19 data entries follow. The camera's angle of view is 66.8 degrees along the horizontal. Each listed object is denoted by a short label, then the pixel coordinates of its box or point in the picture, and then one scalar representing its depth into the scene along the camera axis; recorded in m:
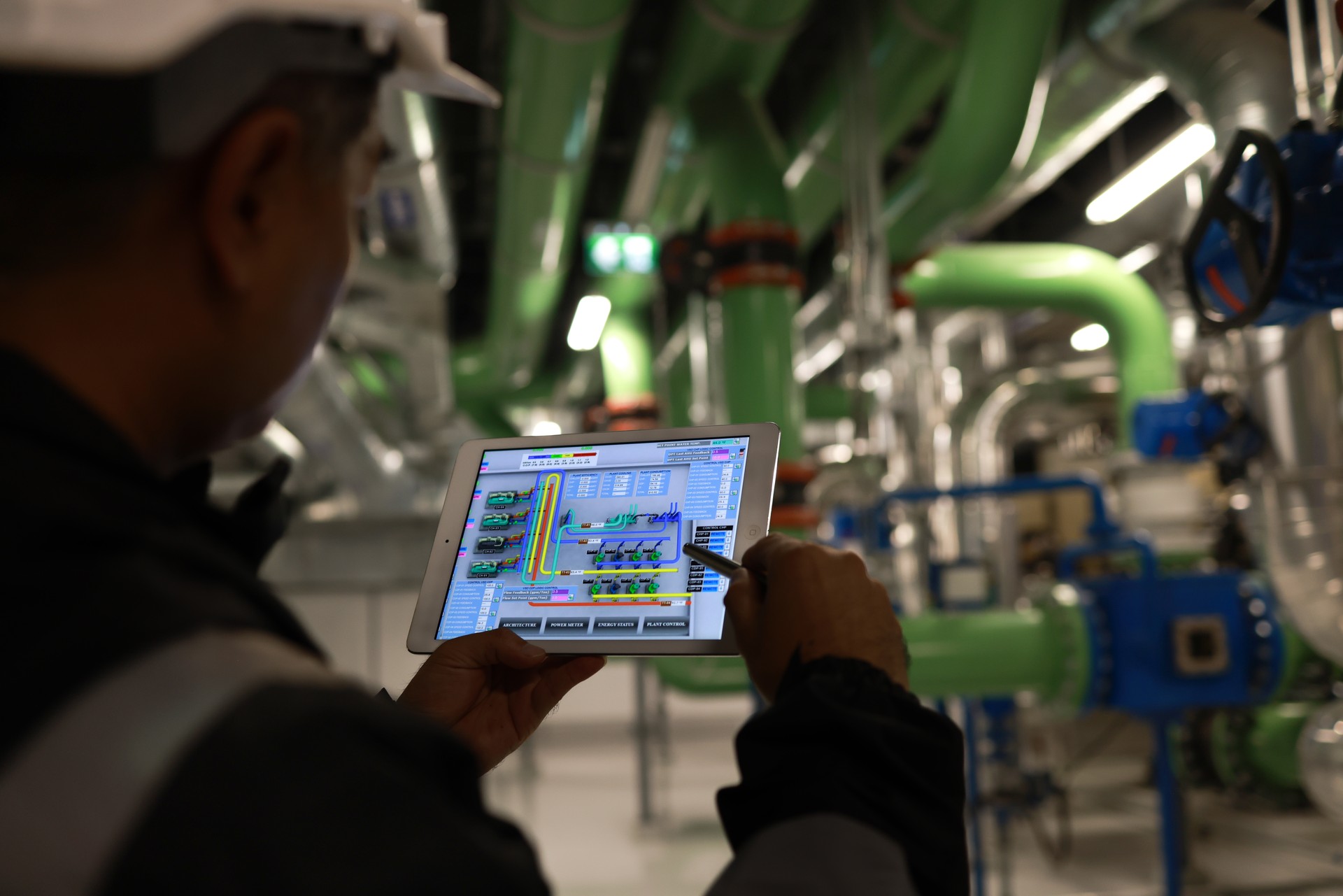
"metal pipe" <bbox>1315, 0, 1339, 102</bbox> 1.56
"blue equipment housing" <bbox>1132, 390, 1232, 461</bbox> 3.12
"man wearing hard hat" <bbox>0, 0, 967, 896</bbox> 0.36
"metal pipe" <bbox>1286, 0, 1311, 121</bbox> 1.77
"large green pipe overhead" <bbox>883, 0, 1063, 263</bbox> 2.73
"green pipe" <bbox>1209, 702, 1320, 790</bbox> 4.10
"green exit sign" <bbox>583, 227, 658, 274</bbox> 3.79
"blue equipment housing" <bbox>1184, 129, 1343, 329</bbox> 1.50
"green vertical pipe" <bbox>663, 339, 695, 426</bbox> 6.18
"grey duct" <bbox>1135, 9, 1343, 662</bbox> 2.17
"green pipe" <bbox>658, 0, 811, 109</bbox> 2.74
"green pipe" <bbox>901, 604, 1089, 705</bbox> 3.01
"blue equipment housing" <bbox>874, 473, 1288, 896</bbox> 2.96
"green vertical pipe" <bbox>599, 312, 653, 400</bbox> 5.54
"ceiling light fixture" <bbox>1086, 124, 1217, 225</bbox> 3.85
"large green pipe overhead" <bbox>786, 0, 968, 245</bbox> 3.08
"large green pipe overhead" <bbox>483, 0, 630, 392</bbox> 2.64
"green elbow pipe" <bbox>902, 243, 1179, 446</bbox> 4.61
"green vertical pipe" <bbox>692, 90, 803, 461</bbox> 3.14
